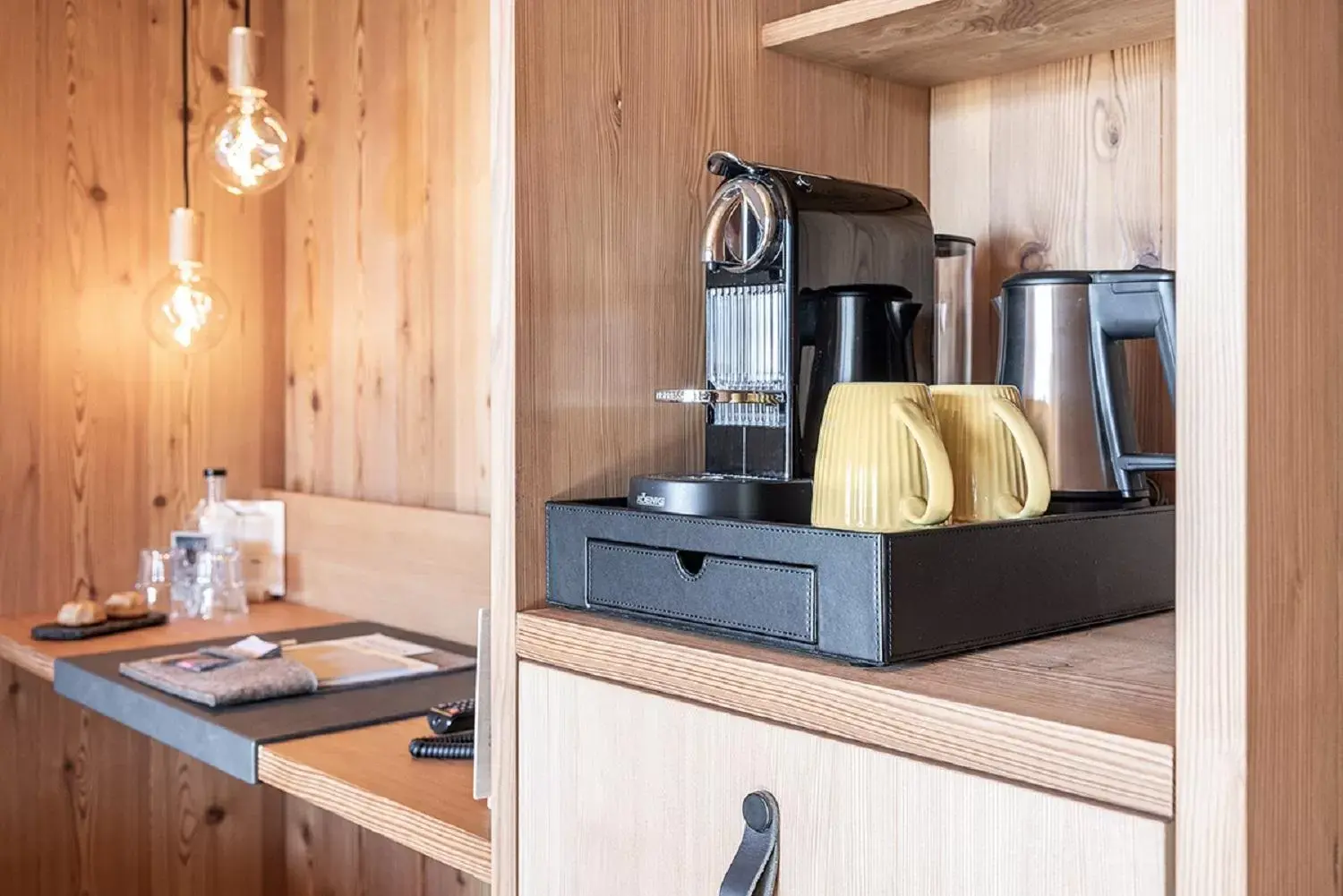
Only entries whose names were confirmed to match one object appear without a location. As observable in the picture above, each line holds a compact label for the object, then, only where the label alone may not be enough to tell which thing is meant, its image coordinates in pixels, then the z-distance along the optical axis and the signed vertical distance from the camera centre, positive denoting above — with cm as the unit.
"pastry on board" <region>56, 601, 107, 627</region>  228 -32
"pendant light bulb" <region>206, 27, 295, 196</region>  213 +50
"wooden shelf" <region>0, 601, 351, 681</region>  214 -36
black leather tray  82 -10
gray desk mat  161 -38
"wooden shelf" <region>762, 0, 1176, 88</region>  108 +36
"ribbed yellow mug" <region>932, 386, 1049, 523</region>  93 -2
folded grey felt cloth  176 -35
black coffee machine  106 +10
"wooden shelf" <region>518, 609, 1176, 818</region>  67 -16
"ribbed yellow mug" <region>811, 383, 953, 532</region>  86 -2
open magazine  193 -36
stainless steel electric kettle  106 +4
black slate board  223 -35
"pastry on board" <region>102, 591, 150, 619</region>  236 -32
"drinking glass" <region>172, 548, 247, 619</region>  248 -30
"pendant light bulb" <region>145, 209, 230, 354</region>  243 +26
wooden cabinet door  69 -24
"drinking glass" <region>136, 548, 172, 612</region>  253 -28
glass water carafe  261 -17
